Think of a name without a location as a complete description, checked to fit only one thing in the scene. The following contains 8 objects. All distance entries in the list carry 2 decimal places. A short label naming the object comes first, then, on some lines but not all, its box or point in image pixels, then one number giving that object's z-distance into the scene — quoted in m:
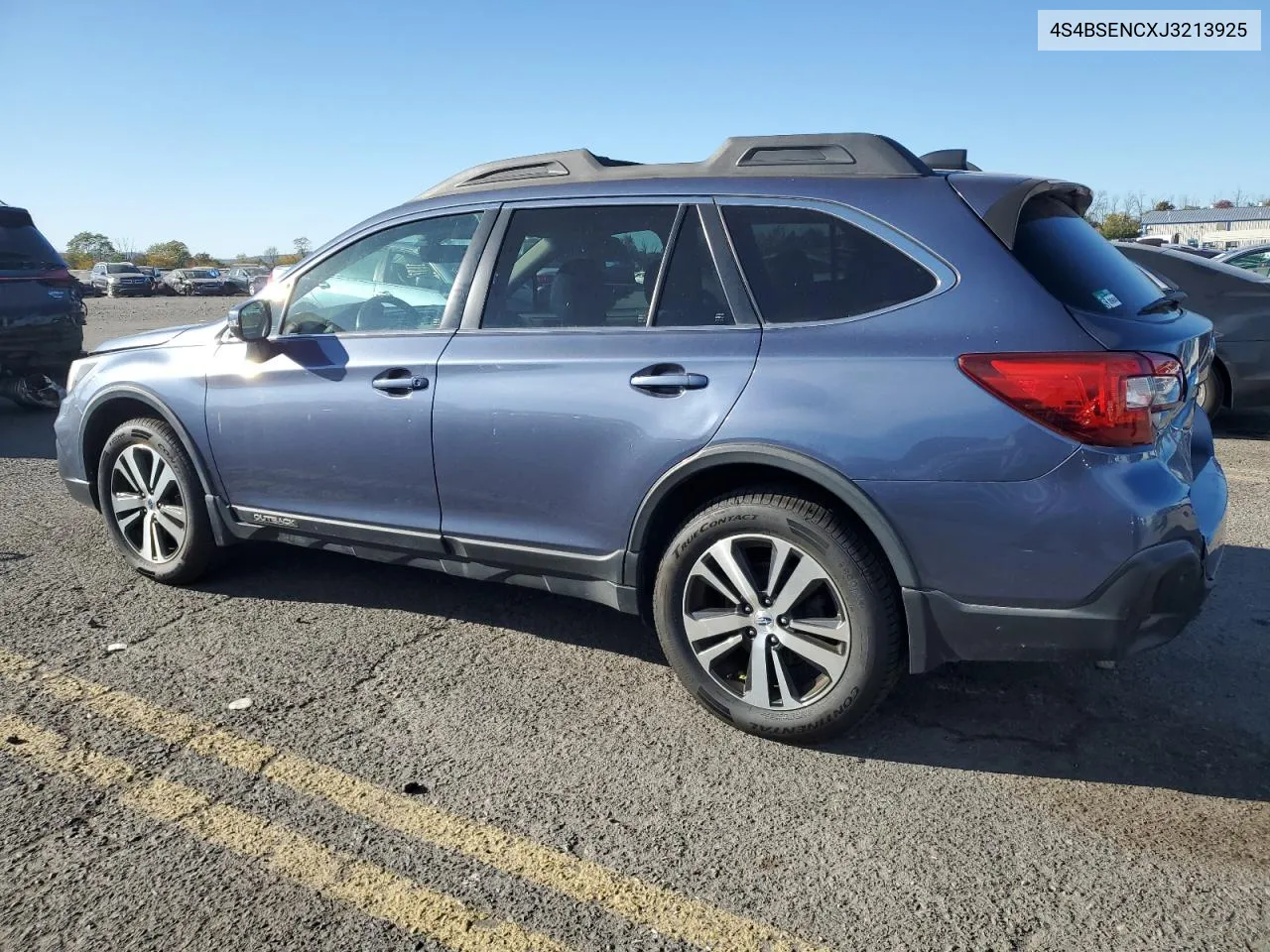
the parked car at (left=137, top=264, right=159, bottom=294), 53.03
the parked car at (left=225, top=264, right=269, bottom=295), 55.51
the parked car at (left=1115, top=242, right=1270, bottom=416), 8.30
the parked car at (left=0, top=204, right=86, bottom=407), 9.43
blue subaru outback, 2.91
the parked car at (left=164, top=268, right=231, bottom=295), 52.50
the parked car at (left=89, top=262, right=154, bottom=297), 50.88
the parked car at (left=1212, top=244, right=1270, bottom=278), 12.19
